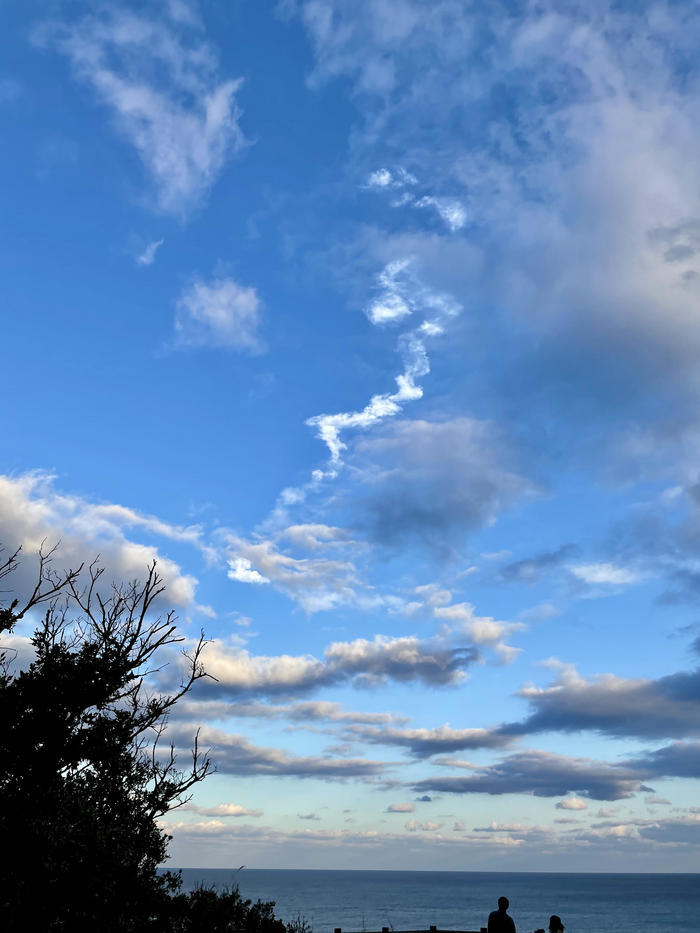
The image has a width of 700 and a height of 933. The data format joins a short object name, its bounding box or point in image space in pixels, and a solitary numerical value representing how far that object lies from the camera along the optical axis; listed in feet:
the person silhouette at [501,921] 46.16
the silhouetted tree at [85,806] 46.75
